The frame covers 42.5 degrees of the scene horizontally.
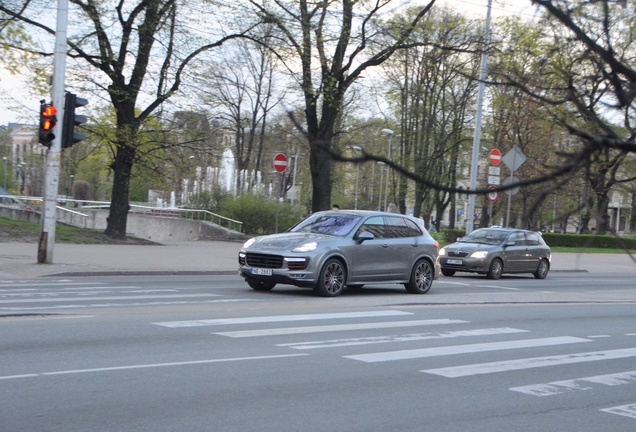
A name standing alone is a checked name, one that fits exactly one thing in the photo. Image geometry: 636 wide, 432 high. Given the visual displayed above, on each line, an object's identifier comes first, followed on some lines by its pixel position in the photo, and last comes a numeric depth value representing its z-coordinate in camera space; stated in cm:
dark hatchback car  2392
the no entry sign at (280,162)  2364
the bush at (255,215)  3891
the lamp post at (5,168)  8785
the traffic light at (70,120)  1850
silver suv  1491
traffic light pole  1827
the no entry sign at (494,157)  2842
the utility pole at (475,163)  2740
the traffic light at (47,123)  1811
